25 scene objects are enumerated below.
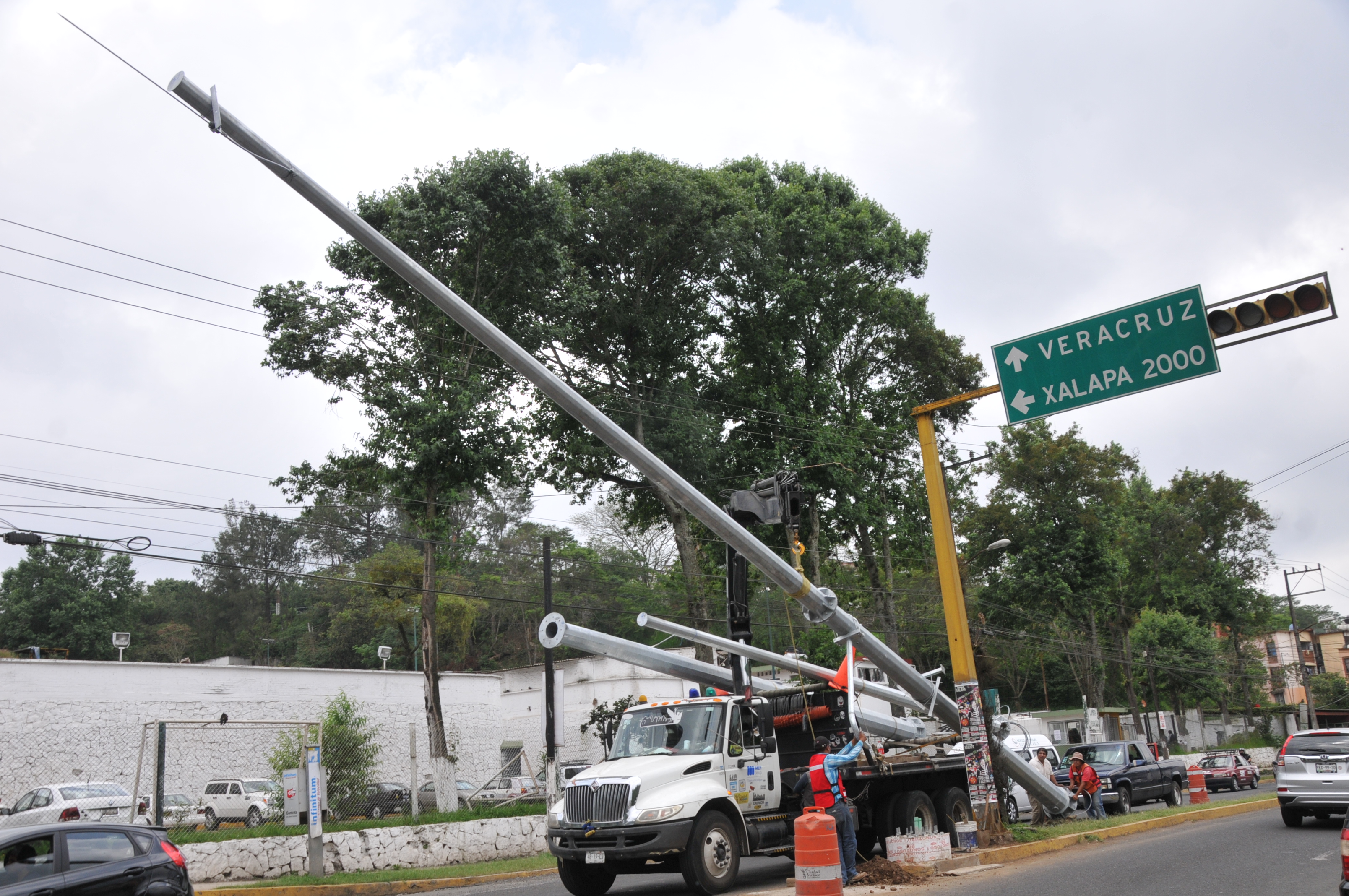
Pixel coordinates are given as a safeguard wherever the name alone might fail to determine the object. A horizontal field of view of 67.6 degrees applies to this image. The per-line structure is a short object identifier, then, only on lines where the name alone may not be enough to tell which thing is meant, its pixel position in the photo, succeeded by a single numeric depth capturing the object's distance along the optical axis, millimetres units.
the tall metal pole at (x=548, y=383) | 8320
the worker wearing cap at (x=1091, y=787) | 19812
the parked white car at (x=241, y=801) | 17969
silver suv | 15086
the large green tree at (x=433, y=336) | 23719
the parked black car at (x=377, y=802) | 17938
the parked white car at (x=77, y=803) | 18047
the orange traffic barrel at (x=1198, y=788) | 24016
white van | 21953
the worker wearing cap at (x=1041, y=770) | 18438
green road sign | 11242
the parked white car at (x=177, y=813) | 15102
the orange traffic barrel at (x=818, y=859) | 9516
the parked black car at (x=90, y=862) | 8383
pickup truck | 22891
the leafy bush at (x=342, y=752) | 18719
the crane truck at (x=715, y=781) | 11375
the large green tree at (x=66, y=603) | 64562
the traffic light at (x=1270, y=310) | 10109
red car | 33062
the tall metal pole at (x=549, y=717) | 21578
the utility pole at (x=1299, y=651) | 51062
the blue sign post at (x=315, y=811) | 14898
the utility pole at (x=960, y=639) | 14742
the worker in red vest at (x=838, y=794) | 11070
